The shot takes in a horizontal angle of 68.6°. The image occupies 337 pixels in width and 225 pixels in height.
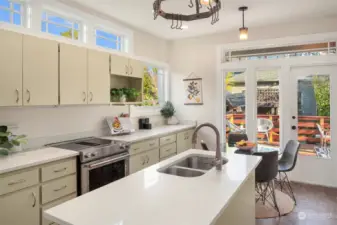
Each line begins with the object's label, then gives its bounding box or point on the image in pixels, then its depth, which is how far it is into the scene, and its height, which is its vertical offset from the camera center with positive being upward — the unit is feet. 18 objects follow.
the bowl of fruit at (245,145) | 10.57 -1.46
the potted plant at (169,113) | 16.80 -0.09
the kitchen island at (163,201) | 3.76 -1.58
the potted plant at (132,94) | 12.89 +0.92
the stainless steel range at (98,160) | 8.77 -1.88
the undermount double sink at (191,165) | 6.52 -1.57
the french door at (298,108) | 13.35 +0.23
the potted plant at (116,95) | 12.18 +0.84
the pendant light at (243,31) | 11.29 +3.69
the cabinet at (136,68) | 12.53 +2.27
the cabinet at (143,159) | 11.30 -2.32
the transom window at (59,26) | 10.26 +3.77
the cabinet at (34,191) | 6.74 -2.39
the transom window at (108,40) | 12.70 +3.88
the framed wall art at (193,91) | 16.61 +1.43
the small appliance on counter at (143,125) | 14.75 -0.80
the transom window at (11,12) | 8.98 +3.71
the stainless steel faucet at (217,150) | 6.20 -1.00
